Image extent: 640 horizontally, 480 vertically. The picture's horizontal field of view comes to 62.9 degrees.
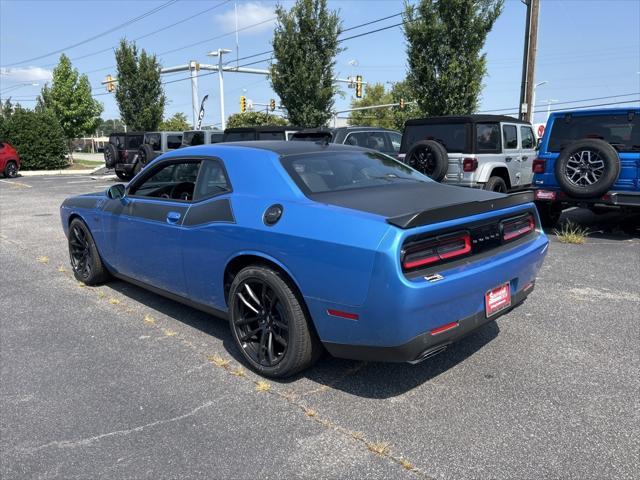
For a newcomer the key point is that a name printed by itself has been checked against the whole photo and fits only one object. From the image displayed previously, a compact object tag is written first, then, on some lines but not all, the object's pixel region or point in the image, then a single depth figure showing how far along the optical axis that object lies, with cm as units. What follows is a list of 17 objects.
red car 2153
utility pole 1420
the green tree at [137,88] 2669
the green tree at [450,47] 1389
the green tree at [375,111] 7356
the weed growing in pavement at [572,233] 752
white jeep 886
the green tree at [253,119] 4985
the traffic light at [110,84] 3246
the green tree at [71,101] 2977
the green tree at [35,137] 2562
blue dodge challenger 278
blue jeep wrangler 717
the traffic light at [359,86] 3666
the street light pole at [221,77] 3266
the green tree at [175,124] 6494
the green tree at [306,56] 1848
